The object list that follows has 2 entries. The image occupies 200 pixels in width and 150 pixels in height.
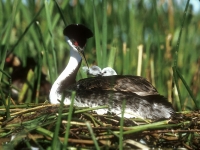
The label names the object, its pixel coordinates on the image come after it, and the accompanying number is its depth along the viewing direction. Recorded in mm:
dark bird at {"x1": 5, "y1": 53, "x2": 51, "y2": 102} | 14773
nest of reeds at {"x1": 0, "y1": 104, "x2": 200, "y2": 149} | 8133
